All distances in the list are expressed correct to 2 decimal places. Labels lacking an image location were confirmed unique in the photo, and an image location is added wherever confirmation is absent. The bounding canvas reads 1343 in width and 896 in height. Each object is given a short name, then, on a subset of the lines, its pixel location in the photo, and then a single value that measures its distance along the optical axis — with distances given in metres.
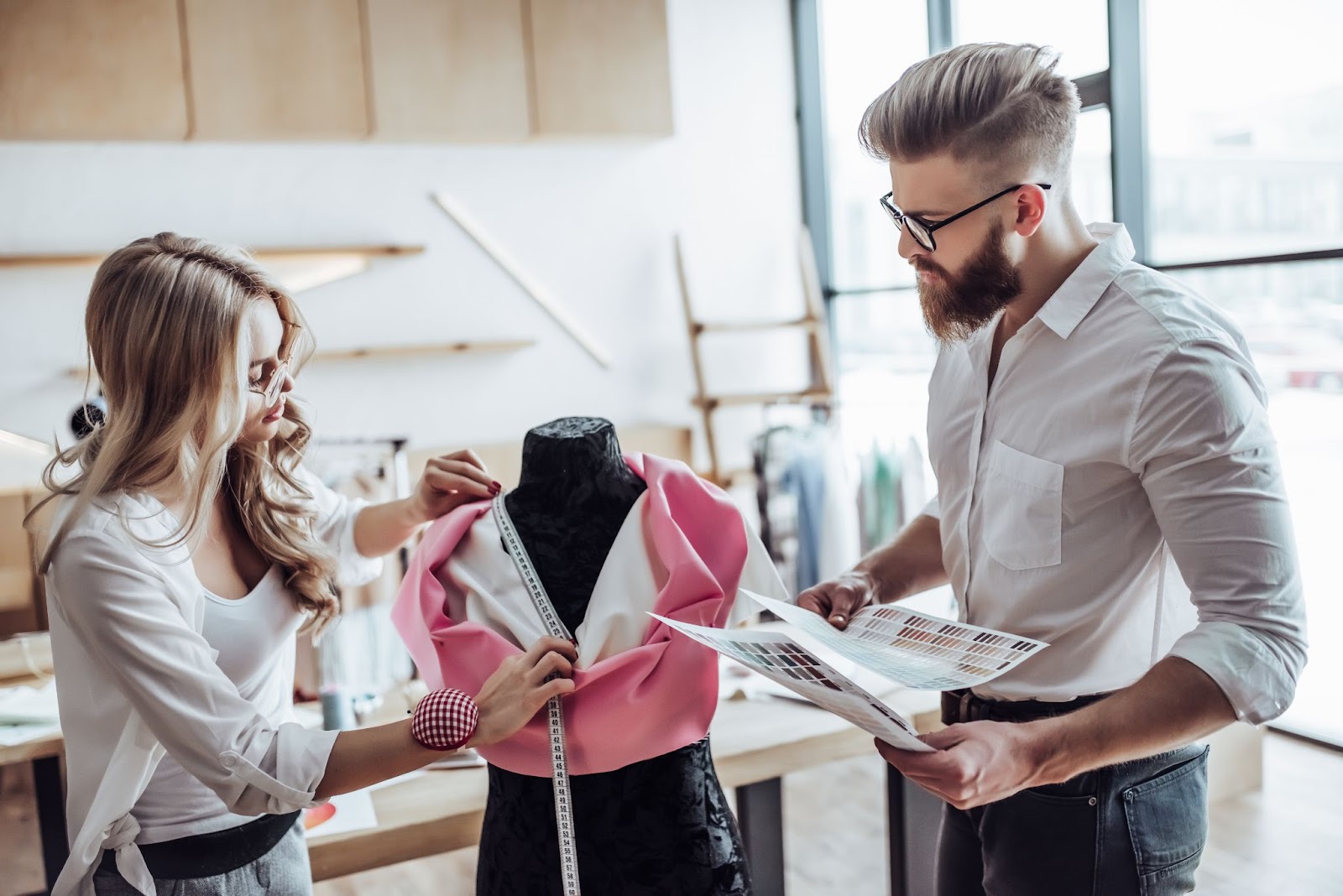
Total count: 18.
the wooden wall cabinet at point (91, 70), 3.58
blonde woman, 1.22
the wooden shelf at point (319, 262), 4.30
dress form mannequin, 1.40
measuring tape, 1.34
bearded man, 1.15
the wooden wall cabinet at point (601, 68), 4.32
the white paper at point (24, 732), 2.09
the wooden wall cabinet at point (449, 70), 4.06
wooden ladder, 4.80
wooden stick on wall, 4.66
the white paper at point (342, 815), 1.76
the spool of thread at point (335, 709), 2.19
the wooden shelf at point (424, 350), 4.42
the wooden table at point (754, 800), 1.77
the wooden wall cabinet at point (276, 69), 3.79
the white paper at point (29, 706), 2.18
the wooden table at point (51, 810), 2.20
